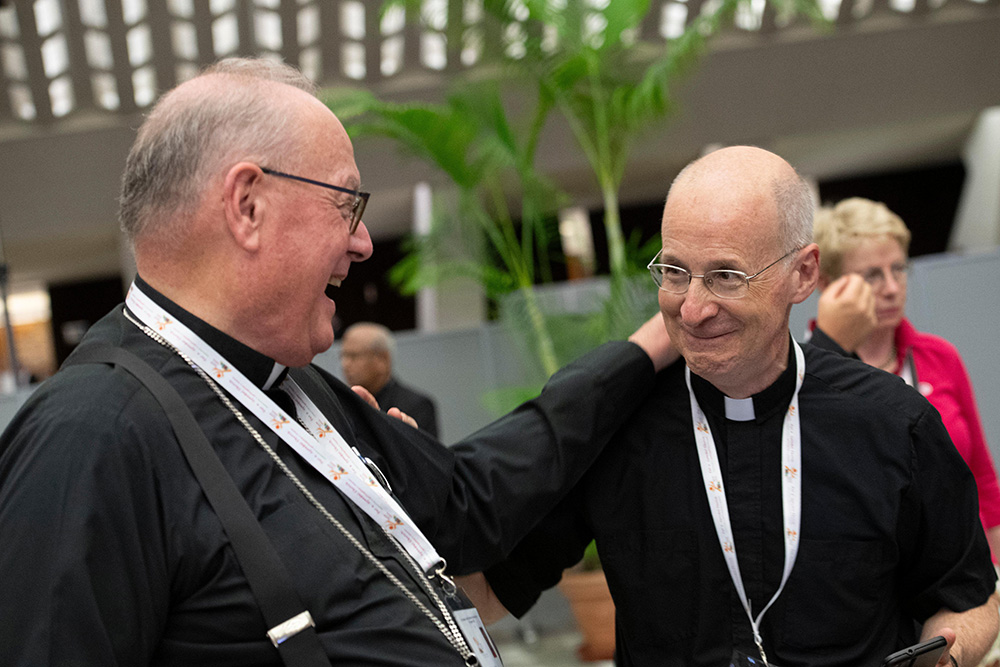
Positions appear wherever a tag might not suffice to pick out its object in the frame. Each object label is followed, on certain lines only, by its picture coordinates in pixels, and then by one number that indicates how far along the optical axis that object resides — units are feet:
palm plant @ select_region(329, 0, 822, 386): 18.70
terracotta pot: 18.92
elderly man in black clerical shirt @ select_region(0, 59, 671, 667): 3.53
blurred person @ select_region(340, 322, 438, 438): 18.51
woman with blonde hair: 8.72
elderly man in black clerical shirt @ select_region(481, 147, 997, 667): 5.24
